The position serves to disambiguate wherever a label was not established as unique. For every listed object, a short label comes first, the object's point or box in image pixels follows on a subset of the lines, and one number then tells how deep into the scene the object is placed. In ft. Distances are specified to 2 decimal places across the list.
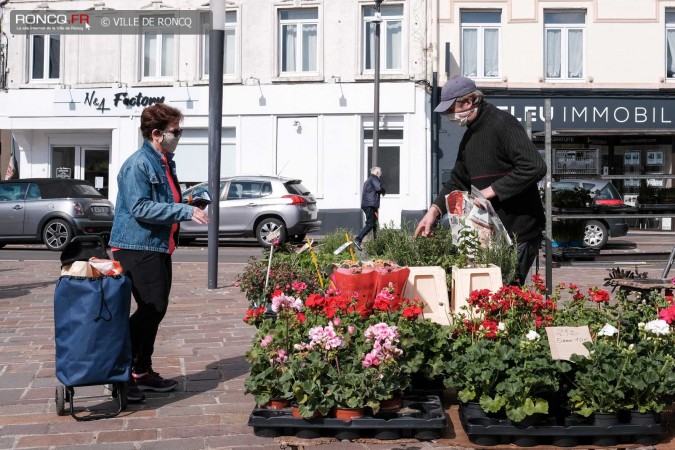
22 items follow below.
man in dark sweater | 18.13
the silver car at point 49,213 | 59.63
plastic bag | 18.30
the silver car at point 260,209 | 65.05
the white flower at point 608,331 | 14.90
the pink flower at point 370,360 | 14.66
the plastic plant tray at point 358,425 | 14.52
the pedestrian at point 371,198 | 64.49
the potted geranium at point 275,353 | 15.15
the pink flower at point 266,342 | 15.51
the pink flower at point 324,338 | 14.80
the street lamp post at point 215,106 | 36.45
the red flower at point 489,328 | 15.56
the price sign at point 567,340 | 14.47
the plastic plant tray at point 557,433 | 14.21
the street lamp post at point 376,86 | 70.59
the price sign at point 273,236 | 22.33
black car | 61.44
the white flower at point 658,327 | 14.79
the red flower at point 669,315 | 15.11
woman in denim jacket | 17.48
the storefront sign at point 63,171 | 88.53
